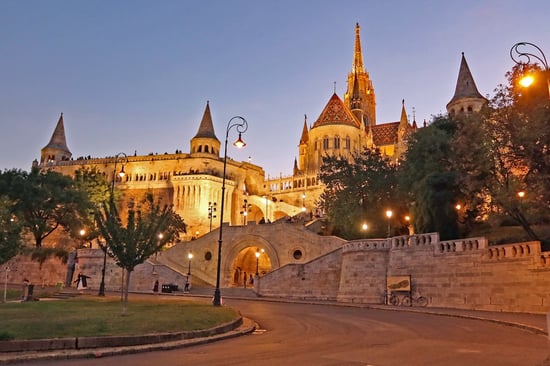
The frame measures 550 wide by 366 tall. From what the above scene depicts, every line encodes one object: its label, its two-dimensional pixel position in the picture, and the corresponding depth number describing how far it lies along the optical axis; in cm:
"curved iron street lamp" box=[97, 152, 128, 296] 2641
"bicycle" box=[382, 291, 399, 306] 2534
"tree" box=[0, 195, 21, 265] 2239
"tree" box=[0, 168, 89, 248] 4291
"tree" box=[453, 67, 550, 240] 1984
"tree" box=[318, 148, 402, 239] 3584
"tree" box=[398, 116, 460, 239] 2742
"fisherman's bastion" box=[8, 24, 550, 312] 2256
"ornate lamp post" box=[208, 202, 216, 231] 6536
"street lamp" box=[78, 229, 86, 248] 4472
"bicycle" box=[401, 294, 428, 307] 2459
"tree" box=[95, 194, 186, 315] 1625
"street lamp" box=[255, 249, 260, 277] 4412
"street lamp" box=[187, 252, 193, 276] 4199
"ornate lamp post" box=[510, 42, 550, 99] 1172
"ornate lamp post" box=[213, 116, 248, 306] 1920
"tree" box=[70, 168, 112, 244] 6009
